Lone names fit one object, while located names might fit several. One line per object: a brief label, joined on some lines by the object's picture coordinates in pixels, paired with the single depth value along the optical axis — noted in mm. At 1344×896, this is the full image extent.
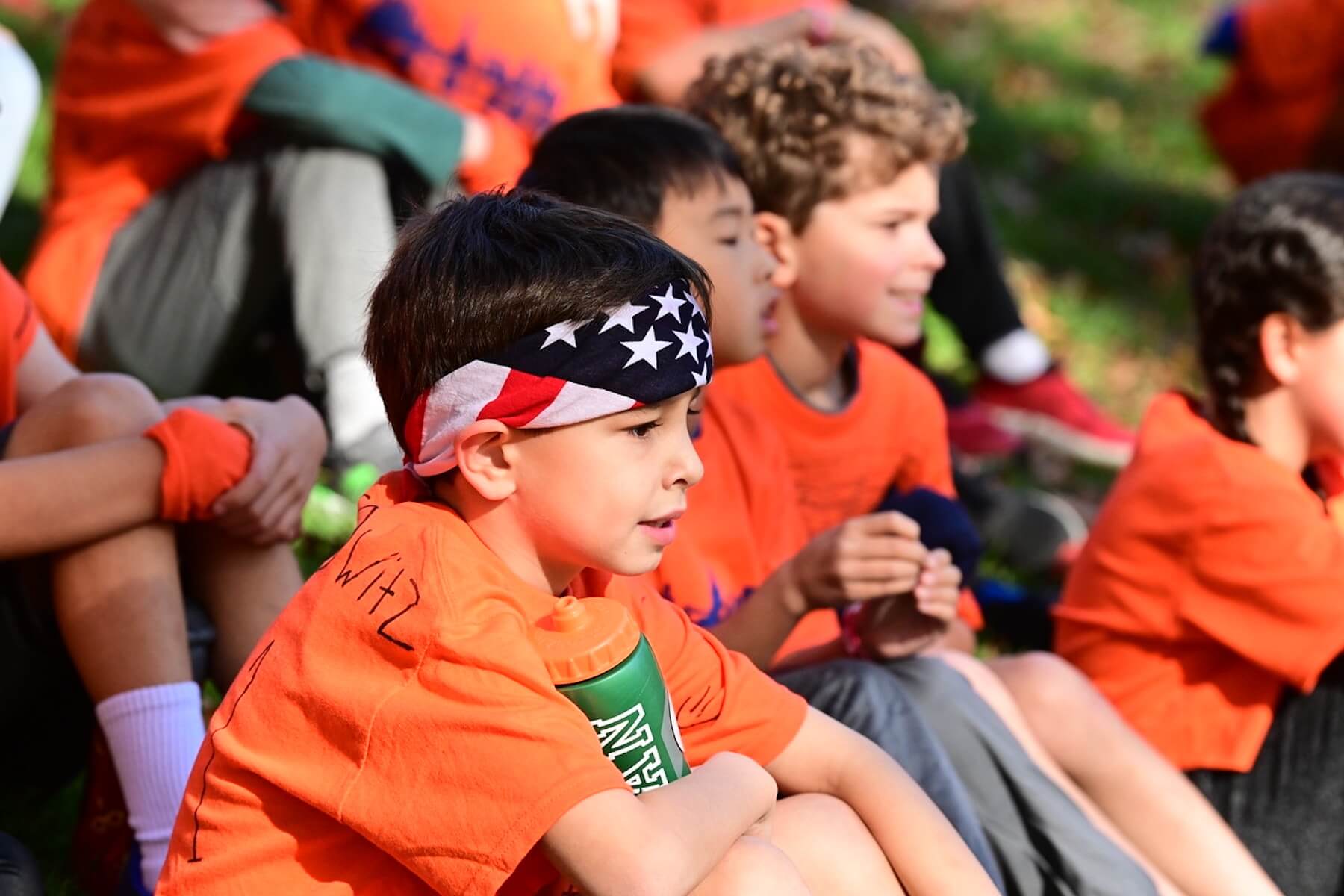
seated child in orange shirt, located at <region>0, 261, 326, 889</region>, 4723
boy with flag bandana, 3586
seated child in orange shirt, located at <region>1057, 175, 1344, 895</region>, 6141
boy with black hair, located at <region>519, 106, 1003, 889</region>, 5117
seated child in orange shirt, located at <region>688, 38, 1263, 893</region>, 6836
